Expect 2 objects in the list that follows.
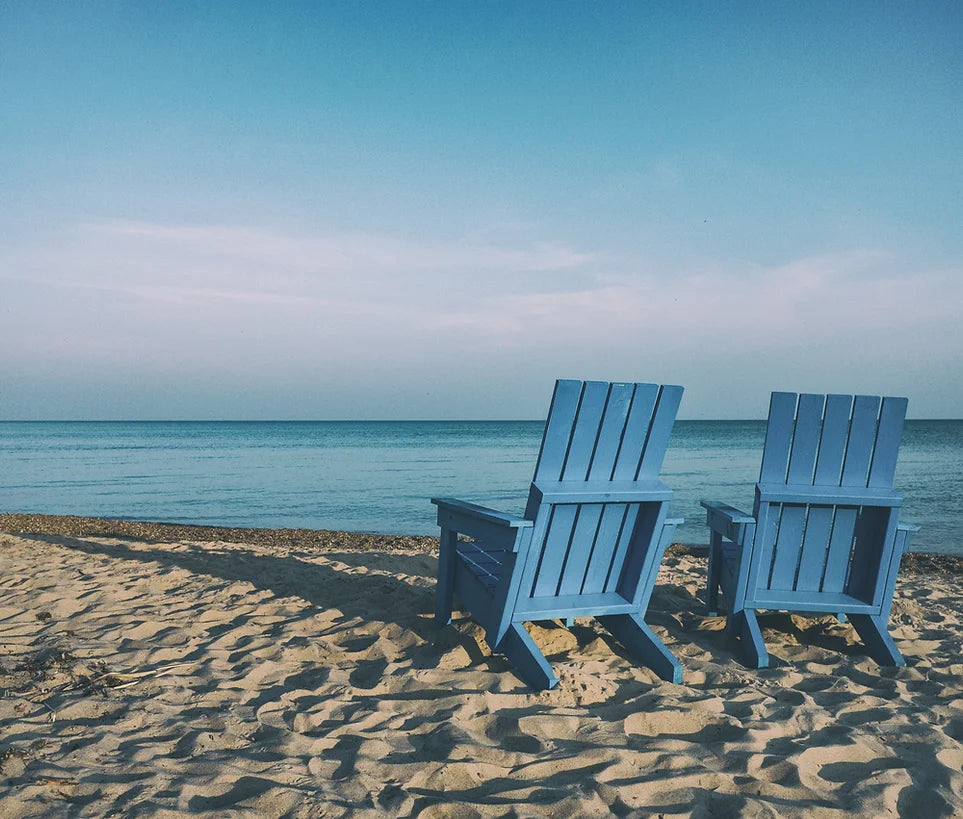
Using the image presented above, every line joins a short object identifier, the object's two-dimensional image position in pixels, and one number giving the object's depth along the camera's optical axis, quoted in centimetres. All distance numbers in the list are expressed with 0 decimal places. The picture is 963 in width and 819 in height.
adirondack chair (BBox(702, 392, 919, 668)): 334
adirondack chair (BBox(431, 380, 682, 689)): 295
